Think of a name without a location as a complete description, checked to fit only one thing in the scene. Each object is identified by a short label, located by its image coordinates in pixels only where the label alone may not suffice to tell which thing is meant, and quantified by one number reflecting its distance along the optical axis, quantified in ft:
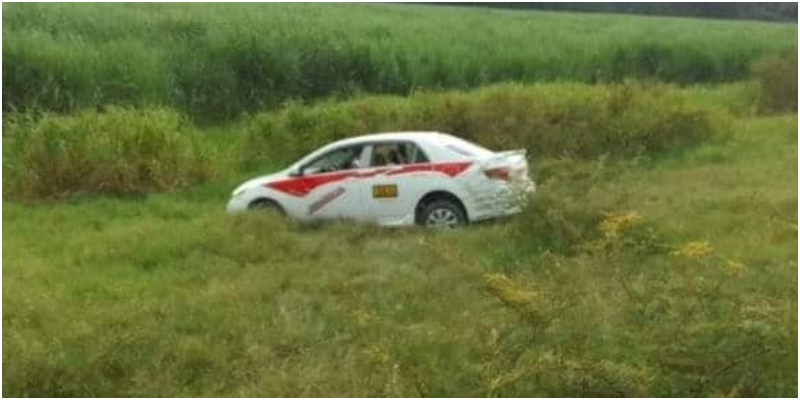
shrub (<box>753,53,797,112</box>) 79.10
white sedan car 38.86
